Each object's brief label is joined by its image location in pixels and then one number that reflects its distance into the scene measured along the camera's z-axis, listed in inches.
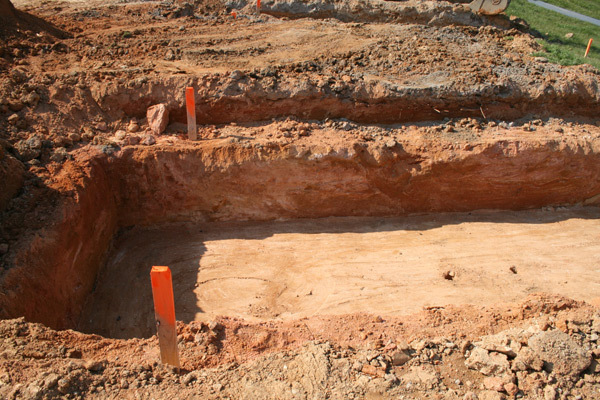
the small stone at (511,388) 136.8
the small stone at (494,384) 138.8
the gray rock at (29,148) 220.8
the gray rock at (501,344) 150.9
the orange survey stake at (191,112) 236.8
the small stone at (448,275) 231.3
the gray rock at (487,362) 145.0
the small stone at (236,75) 264.5
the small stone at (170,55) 295.9
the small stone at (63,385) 121.3
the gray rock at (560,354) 143.7
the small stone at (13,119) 231.3
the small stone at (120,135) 250.4
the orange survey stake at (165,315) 122.0
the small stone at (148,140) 247.8
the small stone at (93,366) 131.6
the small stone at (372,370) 142.7
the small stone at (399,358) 149.3
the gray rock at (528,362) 143.9
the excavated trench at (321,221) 217.2
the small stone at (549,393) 136.0
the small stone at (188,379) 134.8
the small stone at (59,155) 226.9
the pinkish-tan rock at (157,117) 254.7
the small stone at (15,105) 238.1
